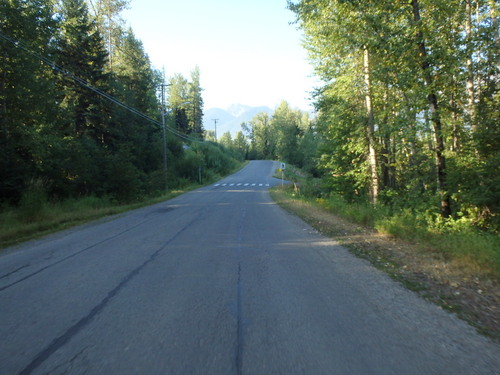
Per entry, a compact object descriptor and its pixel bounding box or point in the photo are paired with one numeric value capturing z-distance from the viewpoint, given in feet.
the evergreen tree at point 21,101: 51.31
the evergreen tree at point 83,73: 85.25
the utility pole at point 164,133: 106.45
